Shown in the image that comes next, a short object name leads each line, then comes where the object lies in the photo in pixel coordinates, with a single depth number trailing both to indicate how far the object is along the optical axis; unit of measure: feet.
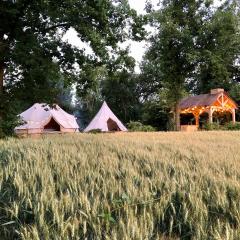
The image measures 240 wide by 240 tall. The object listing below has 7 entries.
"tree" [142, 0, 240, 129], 123.44
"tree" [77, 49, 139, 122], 222.48
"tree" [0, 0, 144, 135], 66.33
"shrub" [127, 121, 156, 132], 136.56
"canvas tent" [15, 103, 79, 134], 136.77
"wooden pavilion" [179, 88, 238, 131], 149.07
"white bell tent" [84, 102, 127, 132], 151.27
